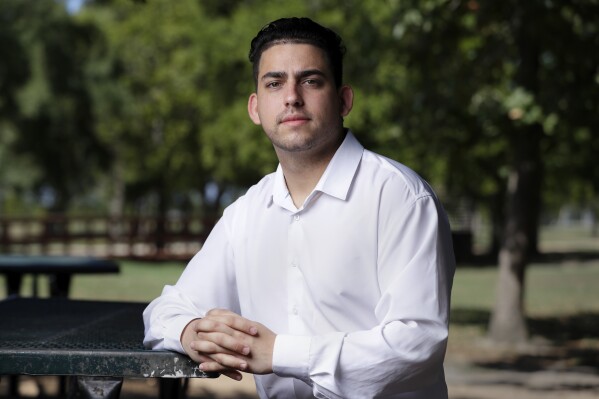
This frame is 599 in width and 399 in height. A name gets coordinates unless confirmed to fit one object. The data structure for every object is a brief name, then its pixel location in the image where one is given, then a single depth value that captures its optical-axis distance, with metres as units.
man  2.43
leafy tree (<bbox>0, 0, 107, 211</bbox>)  34.44
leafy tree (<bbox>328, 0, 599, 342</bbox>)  11.46
